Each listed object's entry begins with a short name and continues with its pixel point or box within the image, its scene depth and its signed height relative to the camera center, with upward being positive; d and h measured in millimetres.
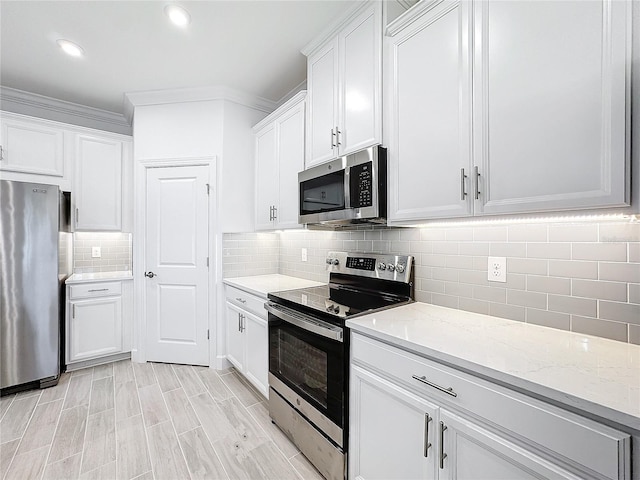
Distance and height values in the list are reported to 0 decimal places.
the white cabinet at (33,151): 2678 +820
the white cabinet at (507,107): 919 +512
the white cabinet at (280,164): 2326 +653
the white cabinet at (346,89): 1668 +948
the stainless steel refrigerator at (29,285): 2342 -387
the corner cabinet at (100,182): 2990 +598
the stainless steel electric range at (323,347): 1466 -612
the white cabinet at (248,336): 2172 -808
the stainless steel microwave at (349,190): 1602 +298
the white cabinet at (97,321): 2762 -818
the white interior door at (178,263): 2896 -249
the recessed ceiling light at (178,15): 1852 +1460
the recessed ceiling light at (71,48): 2195 +1467
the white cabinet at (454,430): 748 -609
